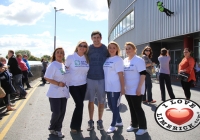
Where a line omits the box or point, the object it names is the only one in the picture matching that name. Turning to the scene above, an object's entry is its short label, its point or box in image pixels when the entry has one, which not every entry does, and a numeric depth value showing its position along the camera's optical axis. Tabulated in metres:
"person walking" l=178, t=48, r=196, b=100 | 6.79
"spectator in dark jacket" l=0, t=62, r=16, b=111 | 6.52
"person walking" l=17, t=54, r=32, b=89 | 10.23
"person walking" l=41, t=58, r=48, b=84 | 16.20
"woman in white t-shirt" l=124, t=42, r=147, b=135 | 4.27
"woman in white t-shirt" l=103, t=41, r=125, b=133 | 4.42
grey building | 15.24
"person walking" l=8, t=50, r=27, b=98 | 8.31
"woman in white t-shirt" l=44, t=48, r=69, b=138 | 4.29
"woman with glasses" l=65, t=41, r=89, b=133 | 4.48
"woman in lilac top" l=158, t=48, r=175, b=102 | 7.54
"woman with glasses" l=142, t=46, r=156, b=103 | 7.08
